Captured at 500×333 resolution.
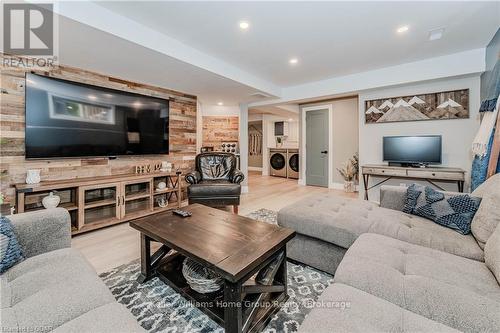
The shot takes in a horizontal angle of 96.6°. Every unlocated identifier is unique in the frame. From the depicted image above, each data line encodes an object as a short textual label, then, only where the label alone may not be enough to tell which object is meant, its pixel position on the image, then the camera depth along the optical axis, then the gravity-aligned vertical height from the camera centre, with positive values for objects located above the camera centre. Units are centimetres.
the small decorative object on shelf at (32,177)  253 -14
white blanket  247 +36
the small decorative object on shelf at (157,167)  390 -4
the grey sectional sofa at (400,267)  83 -55
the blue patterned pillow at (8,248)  115 -44
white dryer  712 +1
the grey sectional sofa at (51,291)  80 -55
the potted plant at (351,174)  518 -23
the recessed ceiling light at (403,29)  240 +148
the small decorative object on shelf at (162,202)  371 -63
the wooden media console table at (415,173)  309 -13
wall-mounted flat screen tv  257 +60
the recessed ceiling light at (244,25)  227 +145
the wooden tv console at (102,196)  255 -43
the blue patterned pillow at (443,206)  161 -34
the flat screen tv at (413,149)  341 +25
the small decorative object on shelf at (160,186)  363 -35
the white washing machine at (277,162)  745 +8
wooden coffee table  115 -53
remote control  189 -42
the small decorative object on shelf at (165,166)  385 -3
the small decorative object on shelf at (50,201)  250 -41
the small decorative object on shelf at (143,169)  363 -7
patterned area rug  132 -94
